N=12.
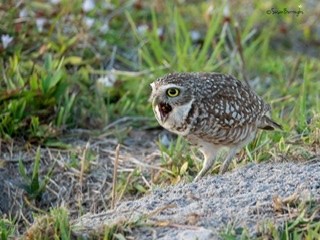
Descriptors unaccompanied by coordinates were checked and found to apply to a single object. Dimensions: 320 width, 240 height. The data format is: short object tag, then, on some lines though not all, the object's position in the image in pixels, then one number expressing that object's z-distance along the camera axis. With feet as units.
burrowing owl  32.35
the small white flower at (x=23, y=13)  46.50
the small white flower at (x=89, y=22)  47.72
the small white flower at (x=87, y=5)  48.29
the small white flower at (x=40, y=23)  47.01
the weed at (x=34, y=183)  36.42
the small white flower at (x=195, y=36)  52.02
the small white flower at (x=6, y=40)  43.39
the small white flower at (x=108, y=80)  44.06
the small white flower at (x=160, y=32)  49.92
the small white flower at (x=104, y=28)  49.16
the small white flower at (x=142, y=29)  49.44
